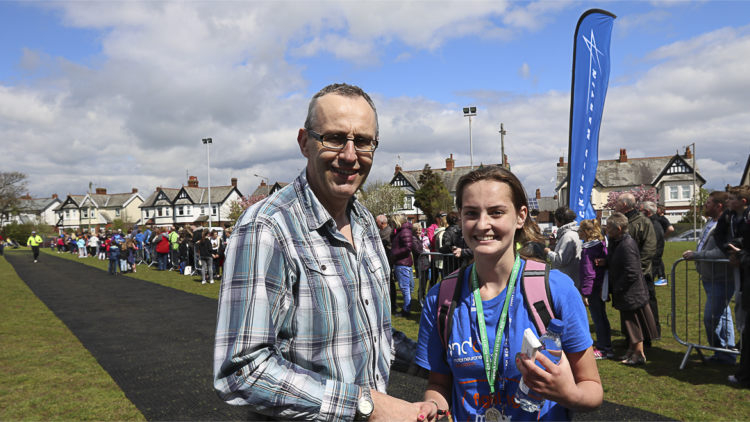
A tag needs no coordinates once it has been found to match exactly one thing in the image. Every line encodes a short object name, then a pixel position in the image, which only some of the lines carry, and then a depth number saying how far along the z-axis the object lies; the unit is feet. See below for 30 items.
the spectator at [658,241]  32.99
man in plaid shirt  5.42
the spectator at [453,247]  29.94
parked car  133.96
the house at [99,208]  333.62
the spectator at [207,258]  57.21
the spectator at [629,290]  21.95
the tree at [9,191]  213.46
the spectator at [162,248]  76.07
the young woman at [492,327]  6.95
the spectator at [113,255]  68.49
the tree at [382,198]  210.18
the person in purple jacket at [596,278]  23.48
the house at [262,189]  293.53
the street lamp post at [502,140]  126.23
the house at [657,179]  220.23
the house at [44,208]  359.25
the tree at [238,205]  261.65
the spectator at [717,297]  21.45
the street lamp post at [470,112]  166.40
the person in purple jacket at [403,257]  33.96
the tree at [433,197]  183.61
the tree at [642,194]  202.88
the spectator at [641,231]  25.95
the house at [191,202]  299.99
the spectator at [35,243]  102.47
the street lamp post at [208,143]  187.62
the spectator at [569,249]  25.29
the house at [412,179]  246.27
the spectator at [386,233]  35.90
